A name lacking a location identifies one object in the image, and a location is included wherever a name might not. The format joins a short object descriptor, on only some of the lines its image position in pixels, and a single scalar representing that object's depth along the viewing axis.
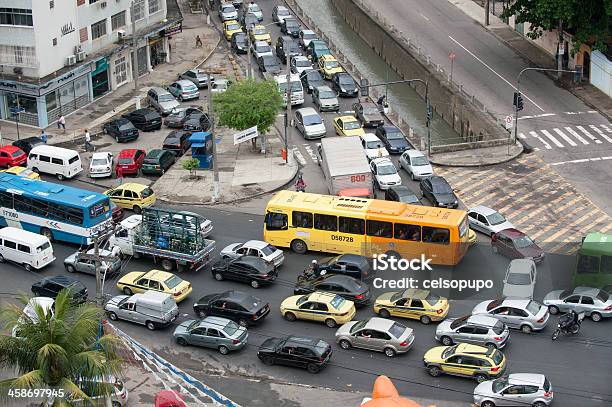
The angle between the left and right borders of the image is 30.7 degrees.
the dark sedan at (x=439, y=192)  64.88
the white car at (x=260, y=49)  97.46
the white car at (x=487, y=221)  60.97
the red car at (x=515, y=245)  57.56
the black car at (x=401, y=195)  63.62
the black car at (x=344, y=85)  87.19
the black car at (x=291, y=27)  105.44
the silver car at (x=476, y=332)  49.31
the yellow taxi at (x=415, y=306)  52.22
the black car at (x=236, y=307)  52.34
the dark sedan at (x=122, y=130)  78.25
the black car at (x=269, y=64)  93.31
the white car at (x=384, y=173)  68.12
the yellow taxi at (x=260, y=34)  102.22
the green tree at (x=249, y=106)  75.06
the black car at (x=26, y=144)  74.75
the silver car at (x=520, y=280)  53.72
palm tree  36.03
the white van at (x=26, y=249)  58.38
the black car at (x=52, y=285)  54.81
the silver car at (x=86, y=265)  57.48
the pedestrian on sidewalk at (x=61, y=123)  80.00
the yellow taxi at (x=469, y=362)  46.85
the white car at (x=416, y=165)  70.00
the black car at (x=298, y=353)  48.44
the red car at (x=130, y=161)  71.75
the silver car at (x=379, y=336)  49.44
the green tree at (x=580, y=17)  81.62
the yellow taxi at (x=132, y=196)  65.81
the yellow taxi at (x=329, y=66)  91.62
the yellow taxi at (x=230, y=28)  103.96
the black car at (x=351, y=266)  56.00
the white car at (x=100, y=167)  71.50
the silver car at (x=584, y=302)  51.44
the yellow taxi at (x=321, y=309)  52.28
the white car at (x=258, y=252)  57.81
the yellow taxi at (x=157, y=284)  54.72
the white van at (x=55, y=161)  71.06
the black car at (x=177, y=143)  75.88
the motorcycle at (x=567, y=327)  50.19
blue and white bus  60.62
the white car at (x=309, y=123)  78.12
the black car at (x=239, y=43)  100.12
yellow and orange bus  56.81
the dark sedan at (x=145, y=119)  80.31
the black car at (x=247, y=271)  56.22
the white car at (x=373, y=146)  72.56
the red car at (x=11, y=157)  72.69
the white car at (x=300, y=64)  92.18
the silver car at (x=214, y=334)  50.44
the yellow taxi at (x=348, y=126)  77.12
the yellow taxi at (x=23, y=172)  67.25
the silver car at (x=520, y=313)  50.88
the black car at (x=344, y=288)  53.94
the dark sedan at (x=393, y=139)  74.89
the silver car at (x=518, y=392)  44.62
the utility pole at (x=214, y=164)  65.80
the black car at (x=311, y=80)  88.19
